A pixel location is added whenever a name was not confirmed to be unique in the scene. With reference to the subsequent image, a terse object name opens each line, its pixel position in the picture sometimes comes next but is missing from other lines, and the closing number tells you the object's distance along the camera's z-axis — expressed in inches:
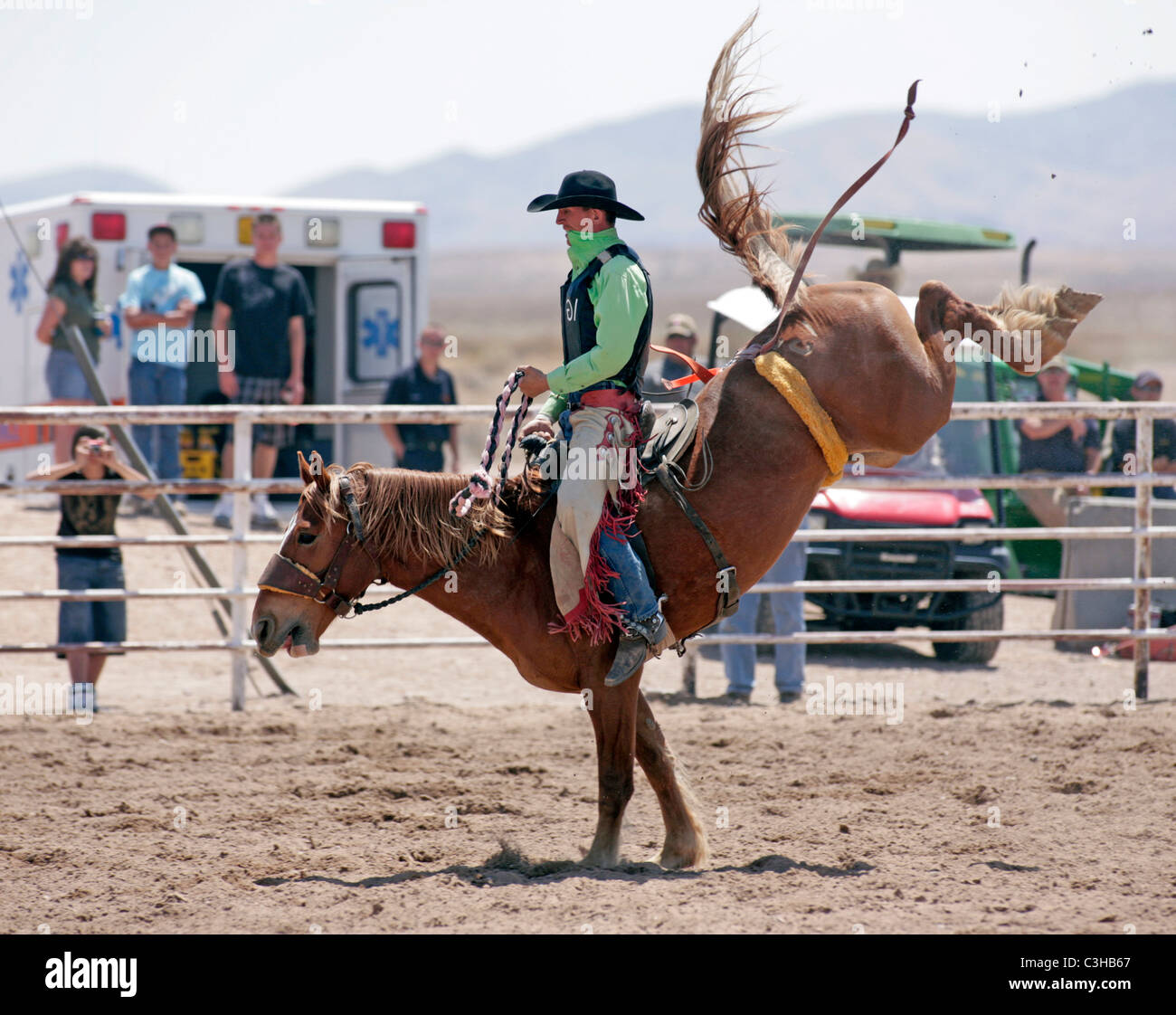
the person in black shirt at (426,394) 402.9
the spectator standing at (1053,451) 397.7
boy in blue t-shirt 444.1
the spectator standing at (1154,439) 383.6
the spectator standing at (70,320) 402.9
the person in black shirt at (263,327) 435.8
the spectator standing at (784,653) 309.7
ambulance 475.5
